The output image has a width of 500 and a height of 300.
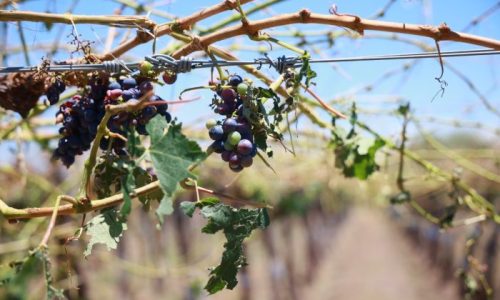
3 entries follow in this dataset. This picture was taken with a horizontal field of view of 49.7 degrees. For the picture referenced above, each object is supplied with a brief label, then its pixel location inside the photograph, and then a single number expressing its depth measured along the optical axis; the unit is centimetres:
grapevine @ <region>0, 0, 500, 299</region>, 88
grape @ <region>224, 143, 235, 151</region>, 97
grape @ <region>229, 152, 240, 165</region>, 97
